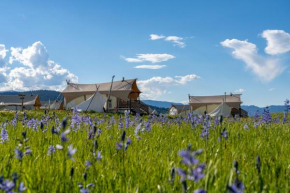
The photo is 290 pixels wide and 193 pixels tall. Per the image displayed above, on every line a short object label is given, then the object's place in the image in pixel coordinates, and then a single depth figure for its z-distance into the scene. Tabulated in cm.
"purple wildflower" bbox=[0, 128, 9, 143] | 508
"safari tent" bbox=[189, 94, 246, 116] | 5513
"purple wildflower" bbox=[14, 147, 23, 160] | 287
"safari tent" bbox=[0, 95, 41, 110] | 8238
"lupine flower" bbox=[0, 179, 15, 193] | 194
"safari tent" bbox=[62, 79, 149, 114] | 3997
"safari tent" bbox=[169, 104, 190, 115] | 7532
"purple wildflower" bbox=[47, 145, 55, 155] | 412
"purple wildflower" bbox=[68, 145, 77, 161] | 213
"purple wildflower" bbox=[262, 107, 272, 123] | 912
